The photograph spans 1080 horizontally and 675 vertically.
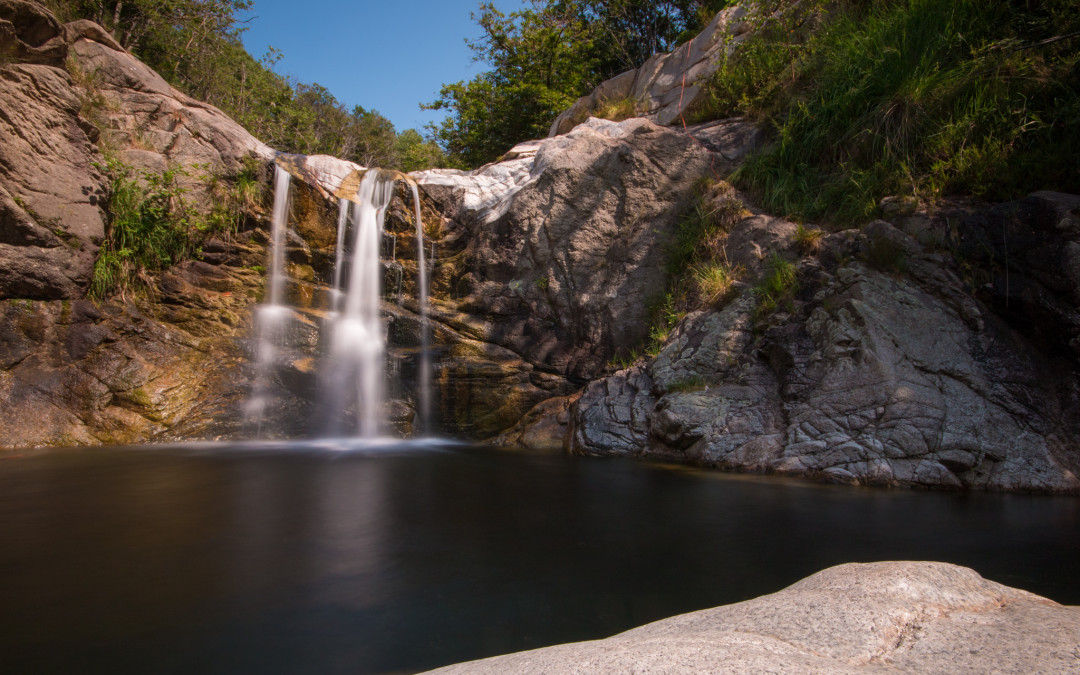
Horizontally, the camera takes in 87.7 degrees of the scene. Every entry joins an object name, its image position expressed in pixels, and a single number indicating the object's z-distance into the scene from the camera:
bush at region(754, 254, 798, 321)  6.15
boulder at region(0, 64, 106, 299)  6.51
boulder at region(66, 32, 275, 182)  8.72
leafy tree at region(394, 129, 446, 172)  18.88
